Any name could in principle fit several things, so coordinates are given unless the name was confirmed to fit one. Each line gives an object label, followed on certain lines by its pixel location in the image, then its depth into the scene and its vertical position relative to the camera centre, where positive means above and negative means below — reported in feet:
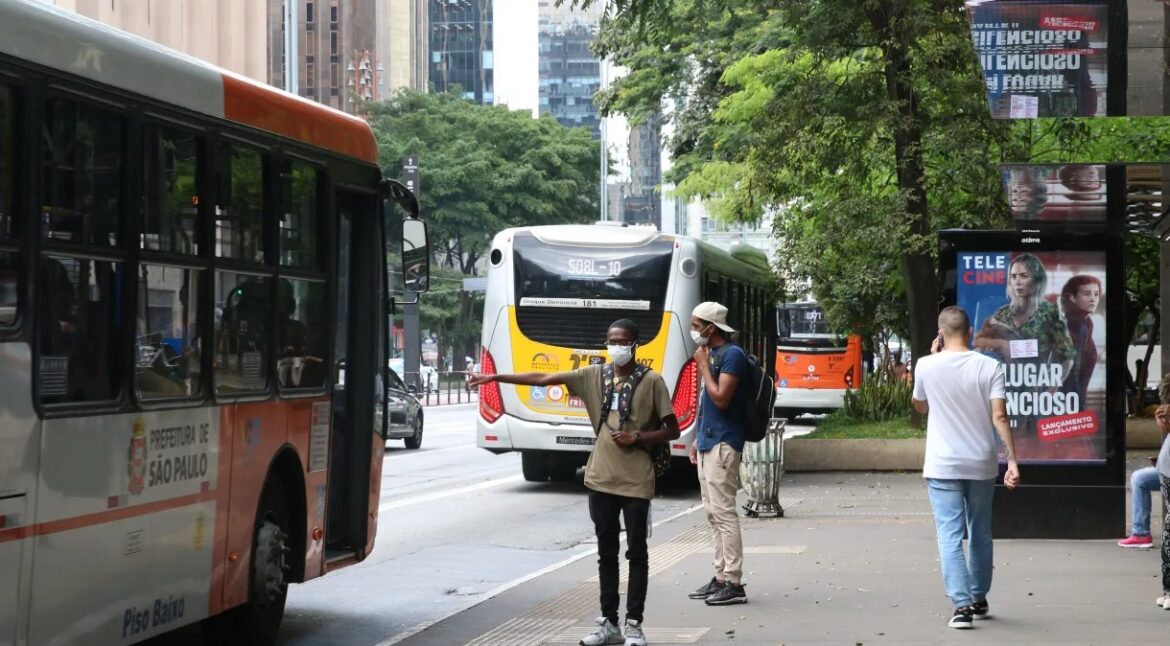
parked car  94.92 -6.33
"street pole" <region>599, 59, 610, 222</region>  194.80 +14.95
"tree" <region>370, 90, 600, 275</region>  218.79 +18.02
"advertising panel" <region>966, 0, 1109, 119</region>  38.06 +5.67
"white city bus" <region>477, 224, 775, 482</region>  64.49 -0.37
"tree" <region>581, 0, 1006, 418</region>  71.56 +7.14
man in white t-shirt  29.91 -2.46
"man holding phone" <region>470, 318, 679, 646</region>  28.60 -2.45
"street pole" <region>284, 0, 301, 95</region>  89.10 +13.64
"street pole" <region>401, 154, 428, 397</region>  167.22 -3.16
